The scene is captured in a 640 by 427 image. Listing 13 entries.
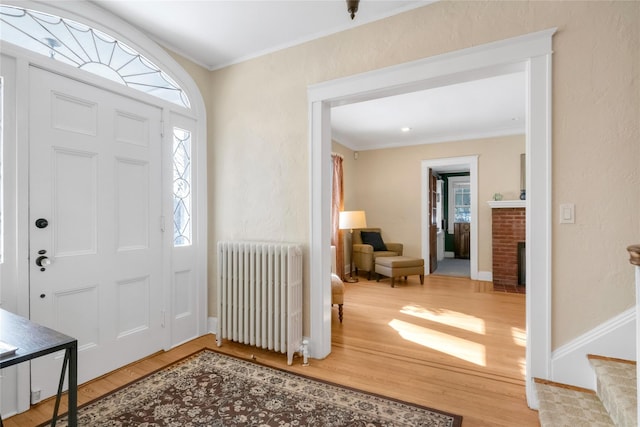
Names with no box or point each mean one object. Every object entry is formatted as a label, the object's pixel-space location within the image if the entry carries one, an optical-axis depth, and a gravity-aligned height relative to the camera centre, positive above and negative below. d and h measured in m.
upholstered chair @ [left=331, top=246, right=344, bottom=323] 3.42 -0.89
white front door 2.06 -0.08
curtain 5.55 -0.01
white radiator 2.58 -0.72
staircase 1.48 -1.03
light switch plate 1.86 +0.00
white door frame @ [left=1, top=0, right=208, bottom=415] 1.94 +0.65
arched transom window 1.99 +1.21
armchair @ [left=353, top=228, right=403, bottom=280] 5.80 -0.76
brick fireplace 5.31 -0.44
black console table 1.14 -0.51
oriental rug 1.85 -1.23
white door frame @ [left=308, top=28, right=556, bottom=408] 1.90 +0.77
